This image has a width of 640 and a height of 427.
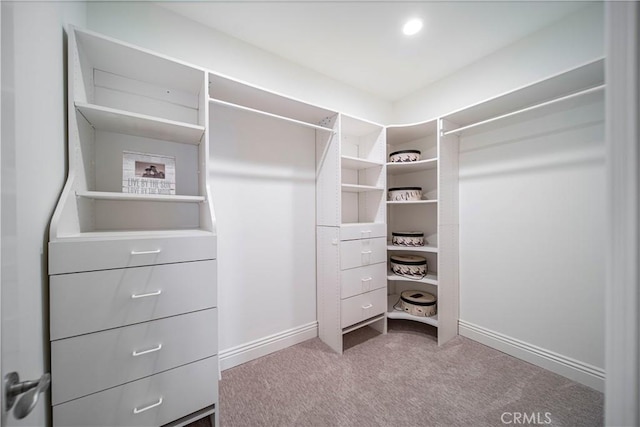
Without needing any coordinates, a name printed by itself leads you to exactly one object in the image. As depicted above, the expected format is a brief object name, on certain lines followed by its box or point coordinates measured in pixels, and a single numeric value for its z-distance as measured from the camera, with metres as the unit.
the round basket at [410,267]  2.15
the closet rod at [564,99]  1.24
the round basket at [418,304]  2.11
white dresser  0.89
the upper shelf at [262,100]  1.45
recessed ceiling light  1.58
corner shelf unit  2.00
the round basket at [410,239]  2.18
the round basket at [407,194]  2.17
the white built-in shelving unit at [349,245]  1.89
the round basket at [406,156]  2.19
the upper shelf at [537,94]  1.38
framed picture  1.30
